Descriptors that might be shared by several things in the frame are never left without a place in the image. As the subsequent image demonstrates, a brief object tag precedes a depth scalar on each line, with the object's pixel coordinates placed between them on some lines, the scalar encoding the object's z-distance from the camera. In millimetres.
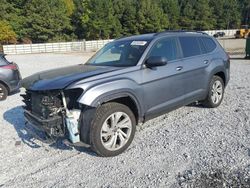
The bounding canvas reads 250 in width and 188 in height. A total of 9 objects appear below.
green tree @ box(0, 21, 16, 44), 35103
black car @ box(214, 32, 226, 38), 50847
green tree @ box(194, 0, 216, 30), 59269
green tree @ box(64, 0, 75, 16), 47016
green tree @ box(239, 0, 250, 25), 73066
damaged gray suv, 2821
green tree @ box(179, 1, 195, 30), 58176
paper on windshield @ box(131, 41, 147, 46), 3540
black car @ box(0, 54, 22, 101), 6047
